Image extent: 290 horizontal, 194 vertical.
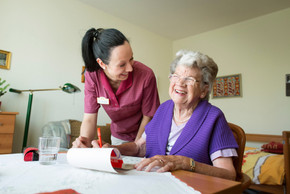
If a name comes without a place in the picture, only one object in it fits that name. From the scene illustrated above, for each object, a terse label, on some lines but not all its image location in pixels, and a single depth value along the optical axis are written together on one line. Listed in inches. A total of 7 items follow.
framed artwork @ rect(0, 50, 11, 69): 111.5
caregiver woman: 55.7
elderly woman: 36.1
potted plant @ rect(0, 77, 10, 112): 103.2
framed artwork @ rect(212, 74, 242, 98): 167.0
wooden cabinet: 94.0
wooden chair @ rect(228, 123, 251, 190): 37.9
